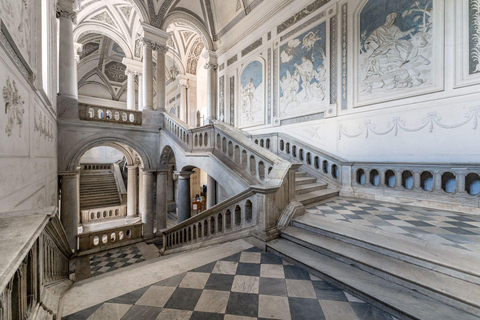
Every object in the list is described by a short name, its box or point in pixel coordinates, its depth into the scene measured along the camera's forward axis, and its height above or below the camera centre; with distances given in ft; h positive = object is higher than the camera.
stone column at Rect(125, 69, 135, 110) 37.37 +12.18
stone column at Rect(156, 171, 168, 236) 28.25 -5.67
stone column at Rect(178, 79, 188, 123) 46.06 +13.40
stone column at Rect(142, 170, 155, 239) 27.20 -6.28
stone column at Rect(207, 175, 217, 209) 26.02 -4.14
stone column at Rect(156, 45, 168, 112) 28.30 +11.30
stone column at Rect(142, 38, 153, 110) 27.48 +11.28
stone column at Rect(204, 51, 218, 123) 35.01 +12.80
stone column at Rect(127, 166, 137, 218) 37.37 -6.20
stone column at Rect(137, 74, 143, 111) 35.34 +12.68
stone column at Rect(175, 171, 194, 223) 23.40 -4.43
